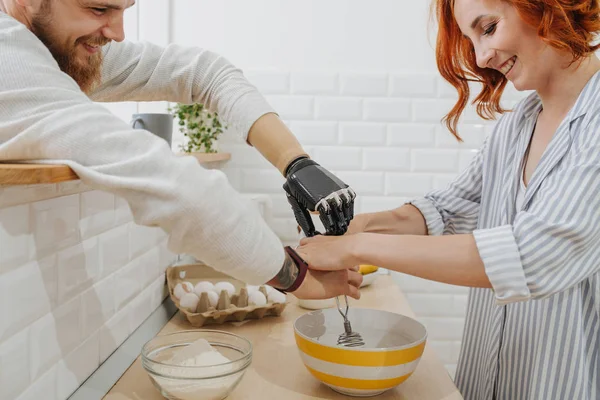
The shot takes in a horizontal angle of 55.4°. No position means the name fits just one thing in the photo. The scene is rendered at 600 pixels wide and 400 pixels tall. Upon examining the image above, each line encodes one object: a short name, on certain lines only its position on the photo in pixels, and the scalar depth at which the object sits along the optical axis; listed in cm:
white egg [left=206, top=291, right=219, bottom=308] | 152
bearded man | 74
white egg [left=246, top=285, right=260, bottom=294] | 159
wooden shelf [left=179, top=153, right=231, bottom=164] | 176
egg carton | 148
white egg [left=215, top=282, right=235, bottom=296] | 160
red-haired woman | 102
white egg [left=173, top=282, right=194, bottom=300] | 155
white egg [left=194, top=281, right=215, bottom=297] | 154
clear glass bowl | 102
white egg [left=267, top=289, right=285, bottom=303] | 158
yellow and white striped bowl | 106
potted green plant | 202
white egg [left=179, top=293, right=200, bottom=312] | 150
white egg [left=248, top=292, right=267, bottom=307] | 155
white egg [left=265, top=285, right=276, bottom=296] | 160
